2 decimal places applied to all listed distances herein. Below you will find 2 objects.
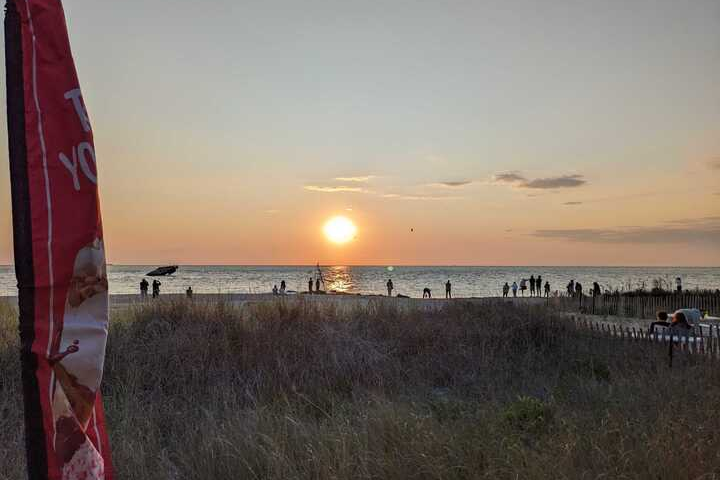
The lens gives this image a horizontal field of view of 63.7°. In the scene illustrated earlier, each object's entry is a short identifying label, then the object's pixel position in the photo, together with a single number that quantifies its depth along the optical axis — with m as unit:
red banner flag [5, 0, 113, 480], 2.00
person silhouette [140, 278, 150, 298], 27.70
